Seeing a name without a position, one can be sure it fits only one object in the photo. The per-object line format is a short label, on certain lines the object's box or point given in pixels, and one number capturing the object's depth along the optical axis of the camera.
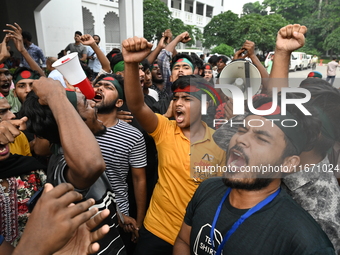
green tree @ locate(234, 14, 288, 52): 26.09
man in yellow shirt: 1.81
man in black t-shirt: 1.10
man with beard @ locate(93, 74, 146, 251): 2.02
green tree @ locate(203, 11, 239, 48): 28.78
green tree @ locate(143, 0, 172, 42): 22.17
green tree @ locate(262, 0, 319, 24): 25.81
